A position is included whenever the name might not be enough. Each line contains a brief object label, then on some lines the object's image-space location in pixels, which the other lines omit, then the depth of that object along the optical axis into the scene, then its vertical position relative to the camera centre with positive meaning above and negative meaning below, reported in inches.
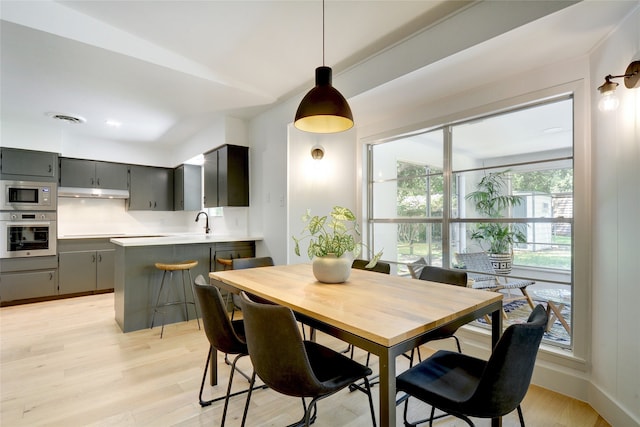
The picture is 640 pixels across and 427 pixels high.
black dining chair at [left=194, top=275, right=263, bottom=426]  64.8 -23.6
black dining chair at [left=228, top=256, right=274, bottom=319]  104.1 -17.1
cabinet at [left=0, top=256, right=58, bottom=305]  160.9 -34.8
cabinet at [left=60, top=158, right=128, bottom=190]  190.5 +25.8
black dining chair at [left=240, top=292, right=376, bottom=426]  46.4 -22.4
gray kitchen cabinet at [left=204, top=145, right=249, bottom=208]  159.2 +20.1
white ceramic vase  71.9 -12.8
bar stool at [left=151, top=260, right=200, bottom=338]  125.7 -31.3
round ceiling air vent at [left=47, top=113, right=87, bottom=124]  153.0 +49.1
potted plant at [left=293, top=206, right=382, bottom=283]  72.2 -9.5
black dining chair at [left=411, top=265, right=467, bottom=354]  79.2 -16.6
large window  89.6 +7.0
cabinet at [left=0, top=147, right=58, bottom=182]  164.6 +27.0
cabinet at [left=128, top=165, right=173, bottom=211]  215.0 +18.4
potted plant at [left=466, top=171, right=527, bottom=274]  100.6 -3.7
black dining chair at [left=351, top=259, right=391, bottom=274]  98.5 -17.2
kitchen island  124.9 -24.5
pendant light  69.4 +25.6
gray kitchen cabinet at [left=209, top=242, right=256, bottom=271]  148.7 -18.6
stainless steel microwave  163.5 +9.9
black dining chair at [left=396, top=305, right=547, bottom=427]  42.3 -25.4
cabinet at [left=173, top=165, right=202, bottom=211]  213.3 +18.3
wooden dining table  41.0 -16.3
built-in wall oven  162.2 -11.0
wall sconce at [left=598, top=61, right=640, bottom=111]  61.2 +26.4
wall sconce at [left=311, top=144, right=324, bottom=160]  144.3 +29.2
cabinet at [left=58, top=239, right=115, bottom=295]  176.4 -30.7
